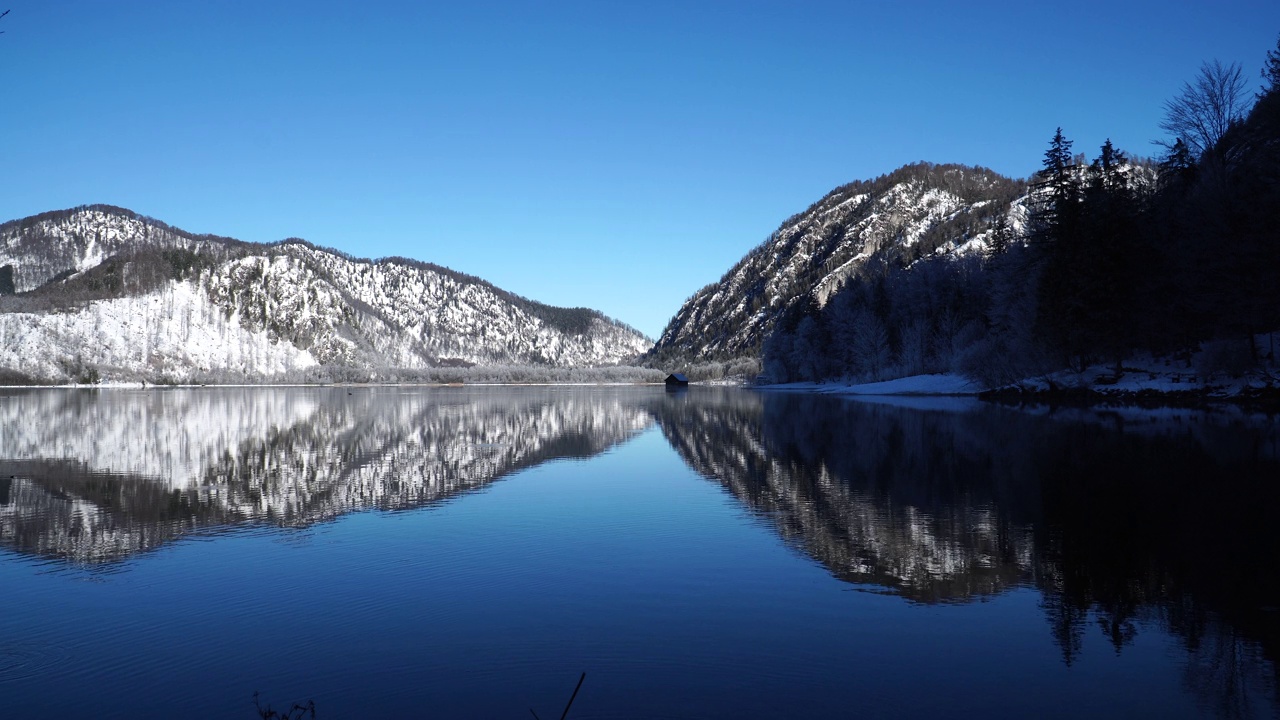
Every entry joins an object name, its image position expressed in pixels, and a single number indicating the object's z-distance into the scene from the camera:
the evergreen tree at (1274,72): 40.16
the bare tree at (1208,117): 48.00
